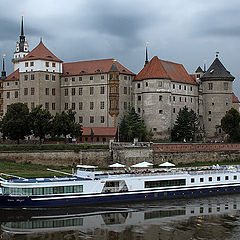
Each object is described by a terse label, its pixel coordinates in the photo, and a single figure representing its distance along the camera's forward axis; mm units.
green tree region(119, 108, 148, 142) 97438
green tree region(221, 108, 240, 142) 98375
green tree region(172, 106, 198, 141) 103000
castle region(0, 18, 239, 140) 102438
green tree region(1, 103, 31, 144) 84238
